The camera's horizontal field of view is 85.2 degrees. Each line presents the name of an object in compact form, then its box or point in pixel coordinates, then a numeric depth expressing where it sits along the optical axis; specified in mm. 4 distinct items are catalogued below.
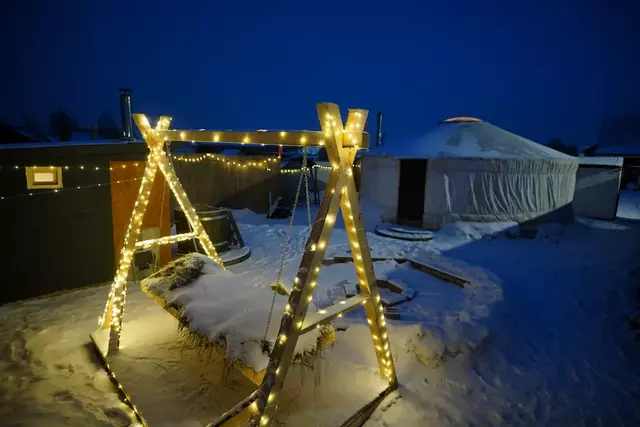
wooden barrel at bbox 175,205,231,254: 7836
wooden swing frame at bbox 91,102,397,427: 2504
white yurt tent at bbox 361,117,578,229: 11047
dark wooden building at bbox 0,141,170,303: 5723
